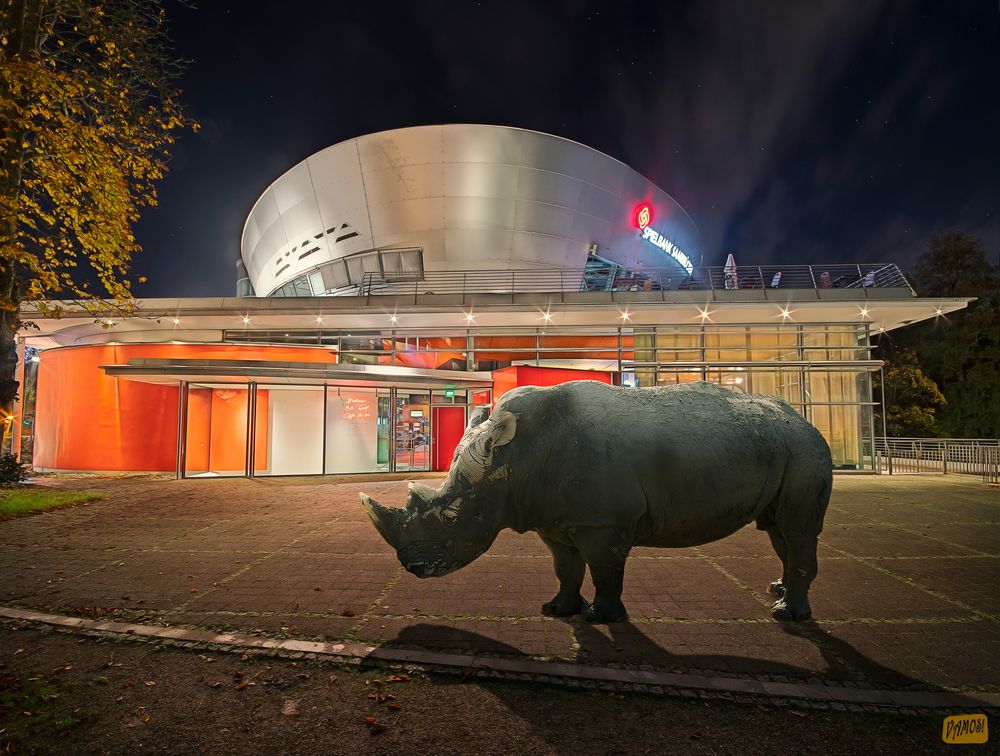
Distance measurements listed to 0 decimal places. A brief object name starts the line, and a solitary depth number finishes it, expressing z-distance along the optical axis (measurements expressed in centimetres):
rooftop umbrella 1934
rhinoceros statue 343
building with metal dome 1614
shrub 1316
